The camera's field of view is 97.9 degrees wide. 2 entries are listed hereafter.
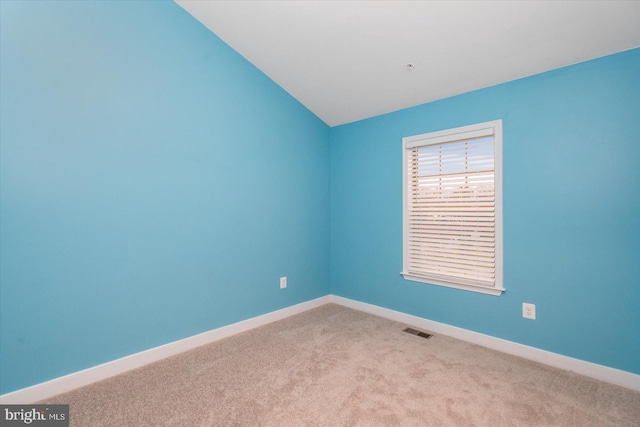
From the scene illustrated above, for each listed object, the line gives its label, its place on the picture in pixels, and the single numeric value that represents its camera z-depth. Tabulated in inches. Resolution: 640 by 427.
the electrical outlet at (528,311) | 90.0
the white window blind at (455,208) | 98.7
